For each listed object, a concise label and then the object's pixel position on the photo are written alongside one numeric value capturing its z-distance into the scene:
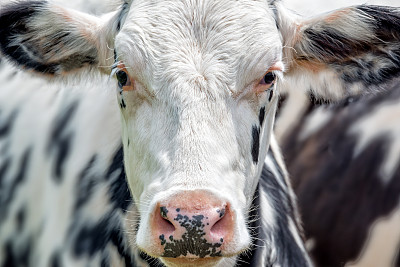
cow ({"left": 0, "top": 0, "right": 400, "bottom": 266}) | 5.89
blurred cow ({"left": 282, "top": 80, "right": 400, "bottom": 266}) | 9.43
